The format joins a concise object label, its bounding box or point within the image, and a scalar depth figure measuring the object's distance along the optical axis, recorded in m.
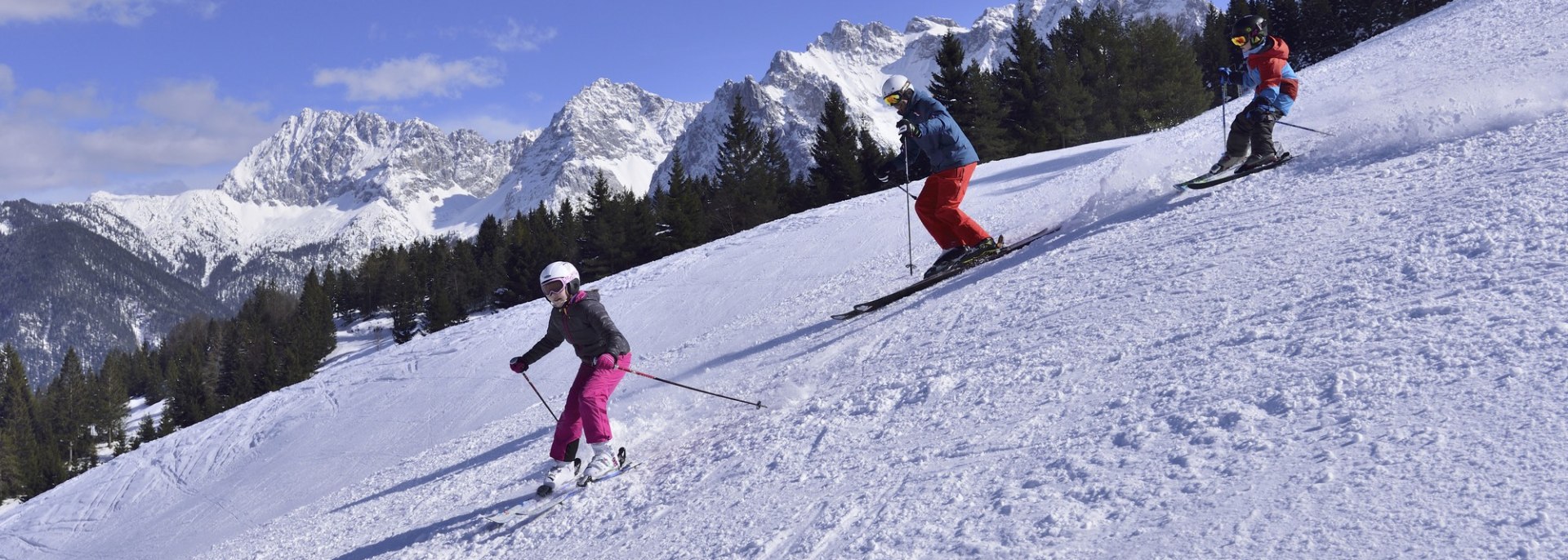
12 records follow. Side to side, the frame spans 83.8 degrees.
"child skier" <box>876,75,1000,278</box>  8.82
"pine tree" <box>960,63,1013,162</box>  41.66
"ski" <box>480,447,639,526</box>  6.02
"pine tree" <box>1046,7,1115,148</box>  43.41
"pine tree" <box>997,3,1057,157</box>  43.69
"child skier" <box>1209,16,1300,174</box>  9.14
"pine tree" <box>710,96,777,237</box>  47.03
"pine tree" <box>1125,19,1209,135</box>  44.38
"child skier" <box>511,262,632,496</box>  6.32
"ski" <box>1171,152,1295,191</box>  8.97
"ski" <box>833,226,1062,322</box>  8.89
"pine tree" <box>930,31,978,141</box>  43.00
